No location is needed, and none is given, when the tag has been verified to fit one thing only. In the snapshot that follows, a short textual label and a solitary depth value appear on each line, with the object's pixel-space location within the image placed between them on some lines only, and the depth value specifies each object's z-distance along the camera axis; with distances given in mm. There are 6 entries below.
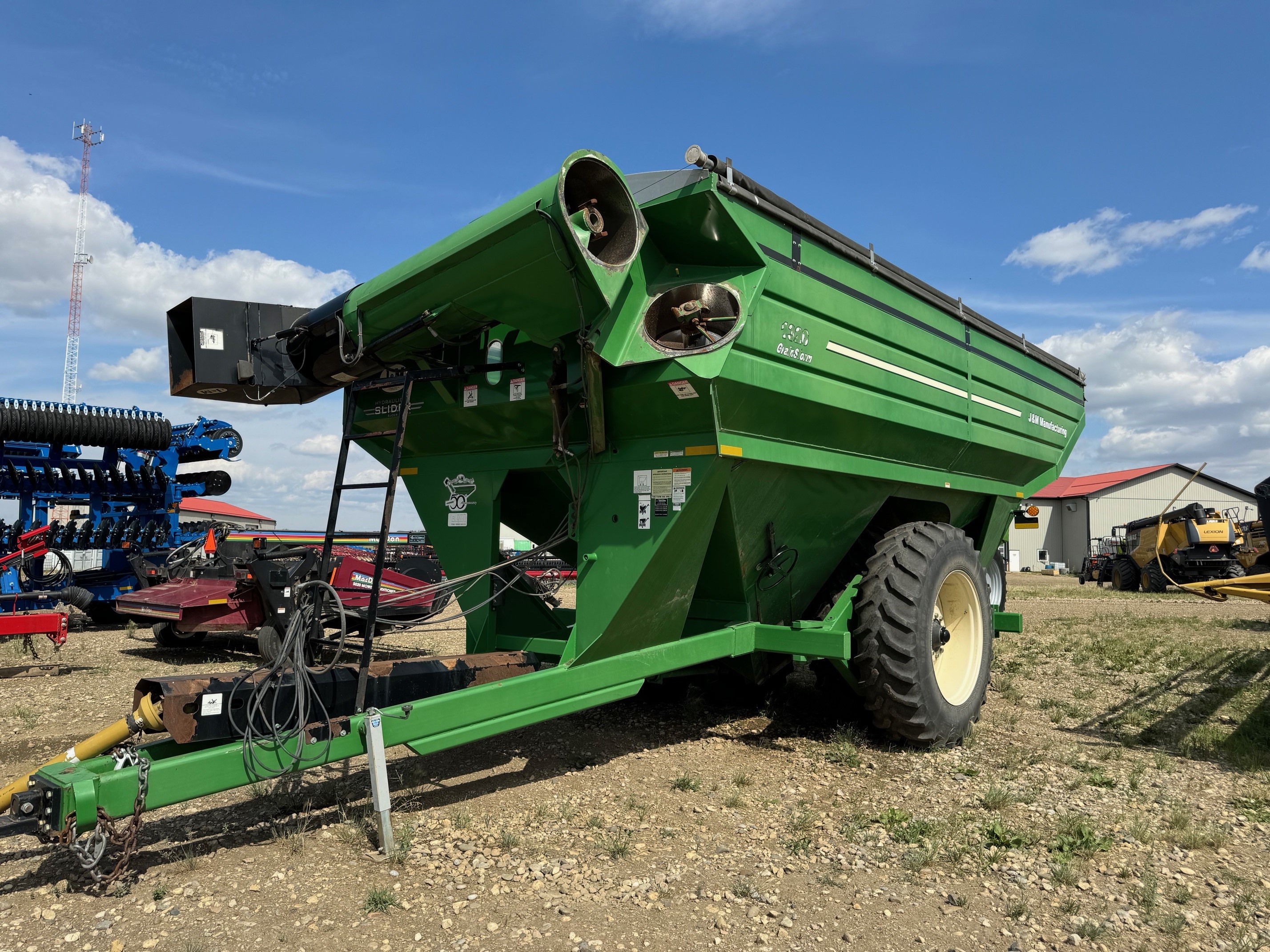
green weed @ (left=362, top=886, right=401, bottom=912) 2967
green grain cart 3701
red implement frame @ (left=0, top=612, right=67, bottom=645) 7578
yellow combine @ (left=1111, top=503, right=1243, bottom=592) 19406
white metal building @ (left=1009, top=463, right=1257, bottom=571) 37438
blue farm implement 10922
